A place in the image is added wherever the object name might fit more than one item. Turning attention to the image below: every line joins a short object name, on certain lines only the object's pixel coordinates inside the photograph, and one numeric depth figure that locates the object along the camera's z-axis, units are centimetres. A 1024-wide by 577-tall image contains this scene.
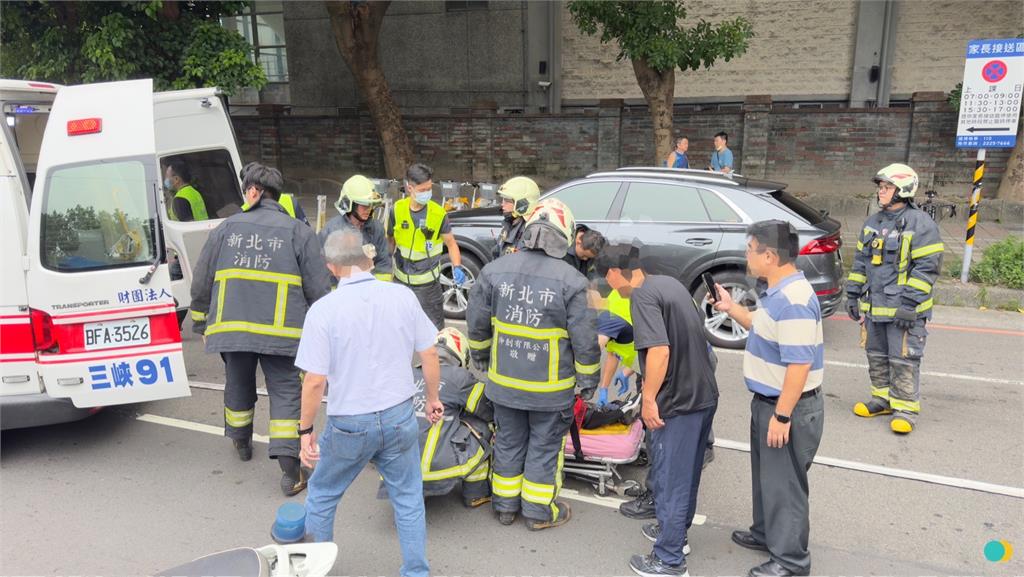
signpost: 846
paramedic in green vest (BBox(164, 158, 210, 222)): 696
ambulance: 455
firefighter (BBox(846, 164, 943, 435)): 522
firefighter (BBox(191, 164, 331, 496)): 443
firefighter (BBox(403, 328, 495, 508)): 412
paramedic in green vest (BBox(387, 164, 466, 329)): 603
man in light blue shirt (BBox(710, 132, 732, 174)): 1150
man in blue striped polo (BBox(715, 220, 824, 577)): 334
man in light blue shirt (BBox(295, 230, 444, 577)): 325
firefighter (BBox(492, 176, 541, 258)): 564
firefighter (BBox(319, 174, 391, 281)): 534
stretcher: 445
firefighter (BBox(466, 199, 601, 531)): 386
